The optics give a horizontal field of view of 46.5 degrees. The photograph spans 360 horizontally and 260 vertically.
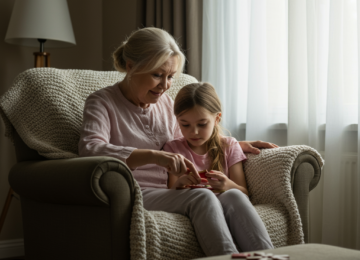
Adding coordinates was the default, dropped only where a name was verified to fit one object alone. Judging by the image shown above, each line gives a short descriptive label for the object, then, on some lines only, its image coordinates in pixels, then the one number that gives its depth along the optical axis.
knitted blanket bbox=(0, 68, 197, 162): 1.56
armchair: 1.16
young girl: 1.43
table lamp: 2.30
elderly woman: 1.31
